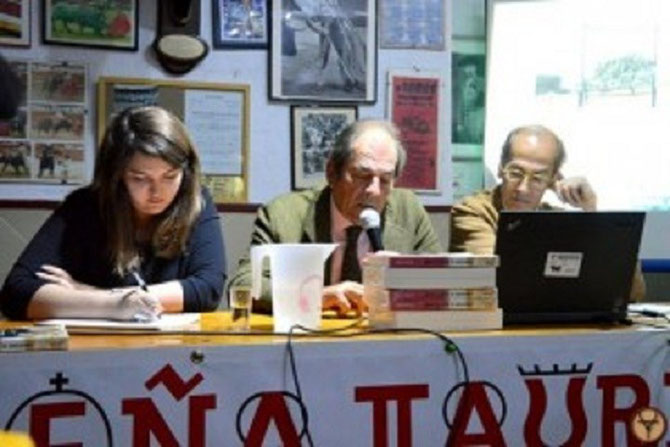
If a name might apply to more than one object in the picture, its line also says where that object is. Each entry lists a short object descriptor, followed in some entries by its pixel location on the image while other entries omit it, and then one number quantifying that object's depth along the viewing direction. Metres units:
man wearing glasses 2.65
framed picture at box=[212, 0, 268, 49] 2.99
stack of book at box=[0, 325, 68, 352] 1.39
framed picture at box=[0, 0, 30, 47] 2.79
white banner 1.40
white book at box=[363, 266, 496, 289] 1.69
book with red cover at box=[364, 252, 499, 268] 1.69
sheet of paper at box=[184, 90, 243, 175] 2.97
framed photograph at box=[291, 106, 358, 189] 3.05
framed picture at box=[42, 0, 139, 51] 2.84
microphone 1.97
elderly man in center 2.46
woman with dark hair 2.22
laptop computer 1.75
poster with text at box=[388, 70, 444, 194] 3.15
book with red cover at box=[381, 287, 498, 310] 1.69
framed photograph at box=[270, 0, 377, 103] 3.04
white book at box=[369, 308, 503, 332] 1.68
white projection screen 3.26
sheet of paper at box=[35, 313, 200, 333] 1.70
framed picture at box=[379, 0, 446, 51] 3.14
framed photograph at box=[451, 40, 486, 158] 3.21
